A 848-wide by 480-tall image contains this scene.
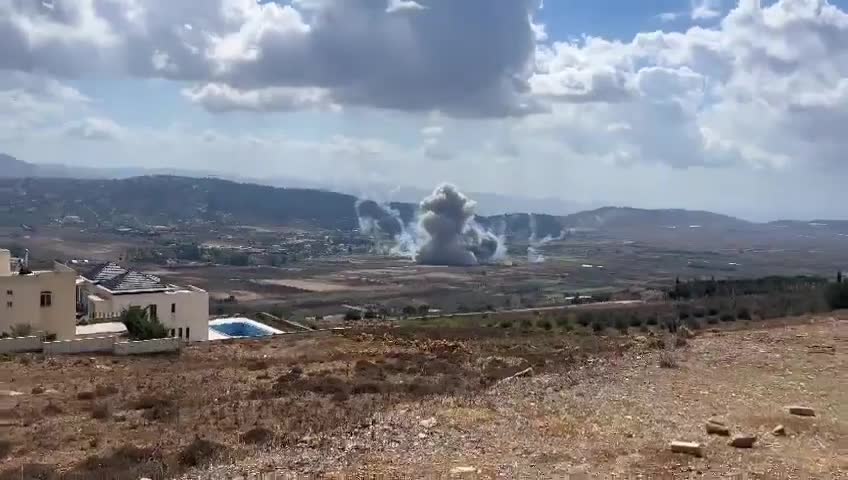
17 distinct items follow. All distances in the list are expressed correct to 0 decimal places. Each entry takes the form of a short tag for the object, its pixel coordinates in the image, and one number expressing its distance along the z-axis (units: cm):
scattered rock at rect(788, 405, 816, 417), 1395
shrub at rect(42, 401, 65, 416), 1744
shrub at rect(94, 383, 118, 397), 1958
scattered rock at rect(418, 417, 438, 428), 1346
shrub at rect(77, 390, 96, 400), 1905
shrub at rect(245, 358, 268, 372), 2368
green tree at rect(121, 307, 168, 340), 3105
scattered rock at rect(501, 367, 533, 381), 1908
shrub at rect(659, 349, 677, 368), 1894
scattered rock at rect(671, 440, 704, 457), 1162
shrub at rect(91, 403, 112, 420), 1703
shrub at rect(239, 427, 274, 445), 1402
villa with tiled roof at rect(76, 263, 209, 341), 3578
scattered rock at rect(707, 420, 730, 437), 1266
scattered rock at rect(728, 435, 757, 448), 1198
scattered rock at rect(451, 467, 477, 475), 1100
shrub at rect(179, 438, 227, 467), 1264
